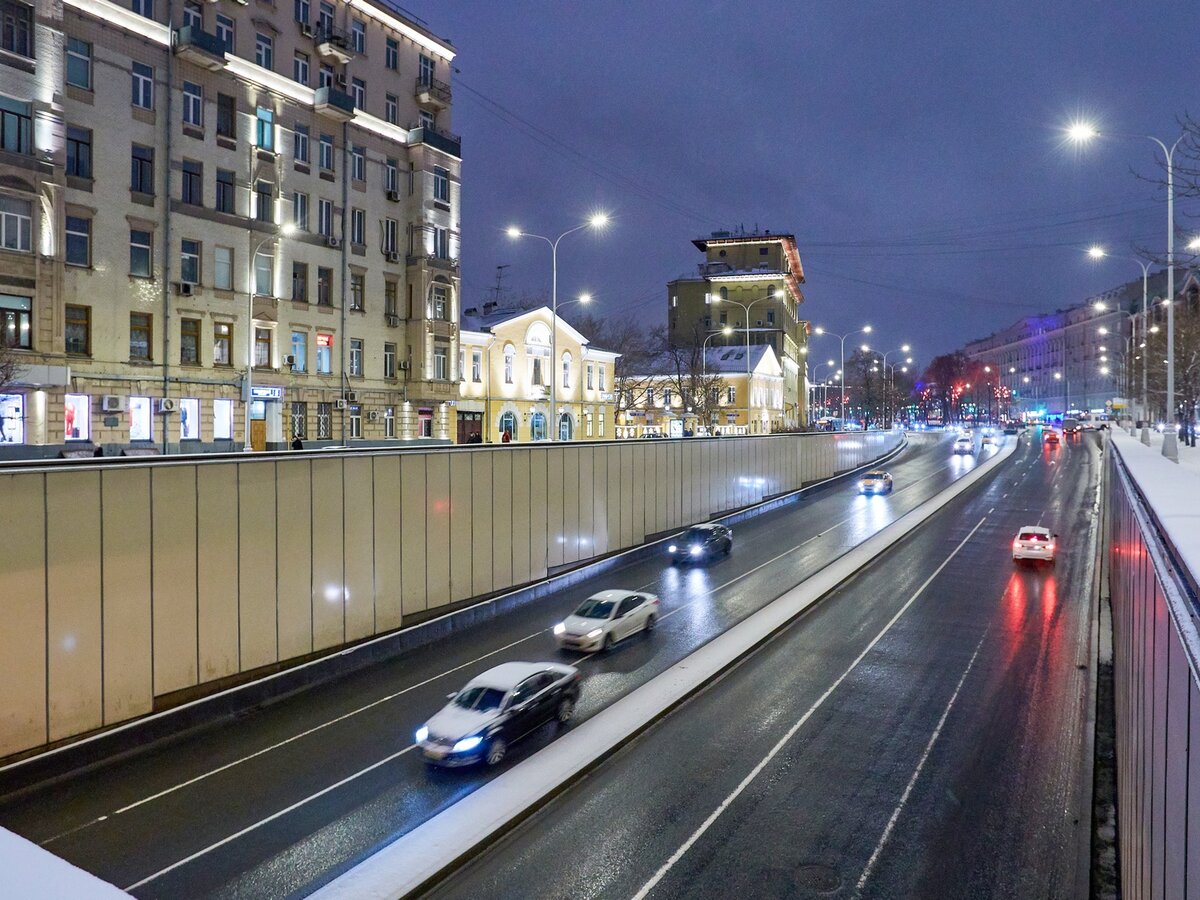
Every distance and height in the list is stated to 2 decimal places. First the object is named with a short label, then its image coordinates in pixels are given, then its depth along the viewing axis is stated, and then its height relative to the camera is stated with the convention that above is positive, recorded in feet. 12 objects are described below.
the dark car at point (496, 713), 43.34 -15.57
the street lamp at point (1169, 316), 68.03 +14.01
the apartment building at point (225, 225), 90.63 +30.12
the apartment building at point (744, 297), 333.62 +60.47
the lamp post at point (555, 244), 100.69 +26.41
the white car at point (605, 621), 63.39 -14.86
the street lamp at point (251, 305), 105.81 +18.75
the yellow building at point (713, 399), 230.68 +12.10
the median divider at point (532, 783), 32.78 -17.49
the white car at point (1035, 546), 93.09 -12.88
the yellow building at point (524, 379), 162.71 +13.15
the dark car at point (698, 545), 96.37 -13.02
